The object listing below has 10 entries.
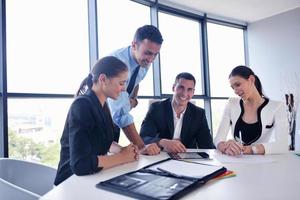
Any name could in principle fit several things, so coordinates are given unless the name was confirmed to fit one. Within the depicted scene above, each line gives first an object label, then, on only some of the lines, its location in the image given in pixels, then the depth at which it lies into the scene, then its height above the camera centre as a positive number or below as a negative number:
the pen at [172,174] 0.88 -0.23
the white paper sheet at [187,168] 0.94 -0.24
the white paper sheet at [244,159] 1.22 -0.26
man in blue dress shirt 1.58 +0.26
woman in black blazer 1.00 -0.07
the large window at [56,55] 2.58 +0.60
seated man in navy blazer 2.00 -0.11
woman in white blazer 1.67 -0.08
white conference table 0.76 -0.25
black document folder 0.75 -0.23
